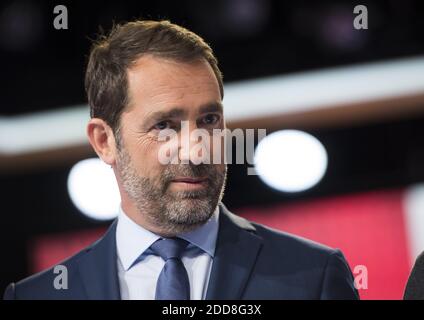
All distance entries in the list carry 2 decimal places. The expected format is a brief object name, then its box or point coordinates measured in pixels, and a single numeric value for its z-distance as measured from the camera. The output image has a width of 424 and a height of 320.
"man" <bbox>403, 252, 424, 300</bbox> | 3.93
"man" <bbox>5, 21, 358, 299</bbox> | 3.89
